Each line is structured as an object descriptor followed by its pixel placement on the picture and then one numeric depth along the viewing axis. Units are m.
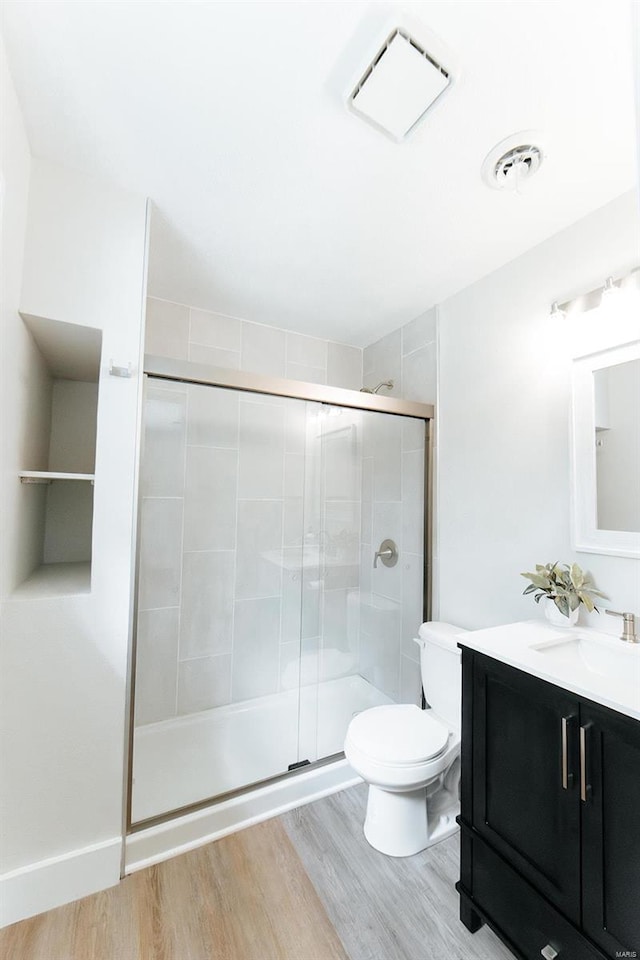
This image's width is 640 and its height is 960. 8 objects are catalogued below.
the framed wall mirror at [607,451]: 1.39
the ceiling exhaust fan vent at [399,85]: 0.96
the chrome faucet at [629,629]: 1.30
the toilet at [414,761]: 1.49
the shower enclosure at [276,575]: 2.04
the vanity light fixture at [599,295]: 1.36
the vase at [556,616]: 1.45
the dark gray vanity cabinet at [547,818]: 0.90
